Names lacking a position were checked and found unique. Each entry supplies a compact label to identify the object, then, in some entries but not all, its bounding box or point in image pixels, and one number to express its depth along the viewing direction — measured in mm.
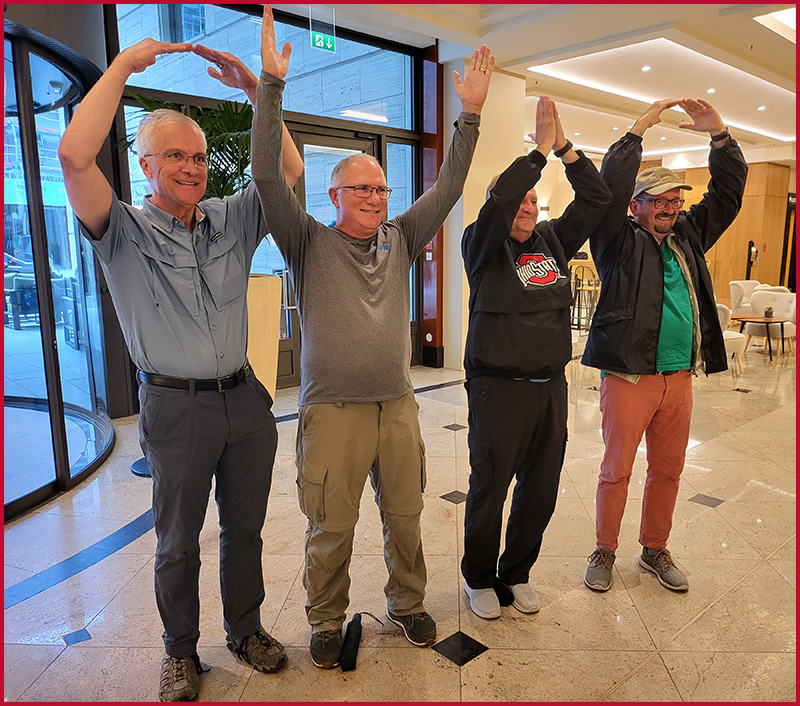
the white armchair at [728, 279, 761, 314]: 9836
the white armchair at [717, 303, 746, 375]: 7172
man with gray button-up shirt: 1747
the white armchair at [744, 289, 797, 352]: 8656
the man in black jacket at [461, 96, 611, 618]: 2146
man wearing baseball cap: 2404
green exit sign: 5235
